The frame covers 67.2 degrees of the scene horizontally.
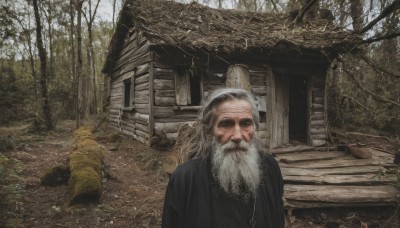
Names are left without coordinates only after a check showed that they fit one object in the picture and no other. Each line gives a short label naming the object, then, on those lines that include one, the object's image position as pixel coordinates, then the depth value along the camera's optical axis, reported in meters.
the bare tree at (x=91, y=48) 20.89
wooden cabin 8.49
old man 2.09
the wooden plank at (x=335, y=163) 6.55
